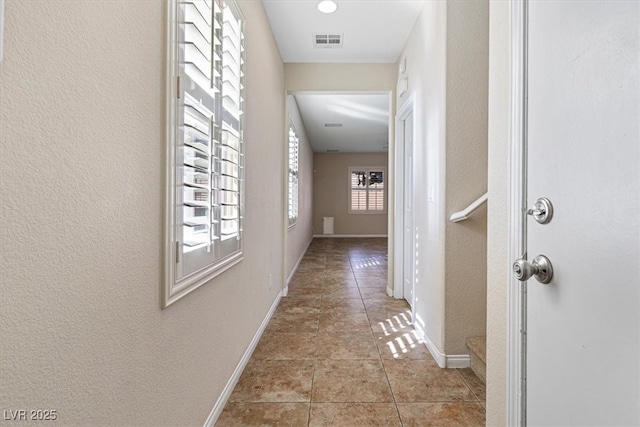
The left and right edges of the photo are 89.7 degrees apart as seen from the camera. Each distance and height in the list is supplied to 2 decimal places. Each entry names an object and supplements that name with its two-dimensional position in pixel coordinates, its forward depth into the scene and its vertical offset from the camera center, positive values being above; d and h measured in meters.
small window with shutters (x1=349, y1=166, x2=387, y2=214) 10.49 +0.75
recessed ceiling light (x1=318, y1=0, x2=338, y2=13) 2.62 +1.72
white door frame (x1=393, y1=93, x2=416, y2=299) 3.57 +0.02
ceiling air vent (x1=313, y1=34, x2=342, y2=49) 3.15 +1.74
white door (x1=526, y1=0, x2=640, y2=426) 0.63 +0.01
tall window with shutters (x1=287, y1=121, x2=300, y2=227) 4.74 +0.59
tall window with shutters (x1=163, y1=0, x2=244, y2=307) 1.13 +0.31
